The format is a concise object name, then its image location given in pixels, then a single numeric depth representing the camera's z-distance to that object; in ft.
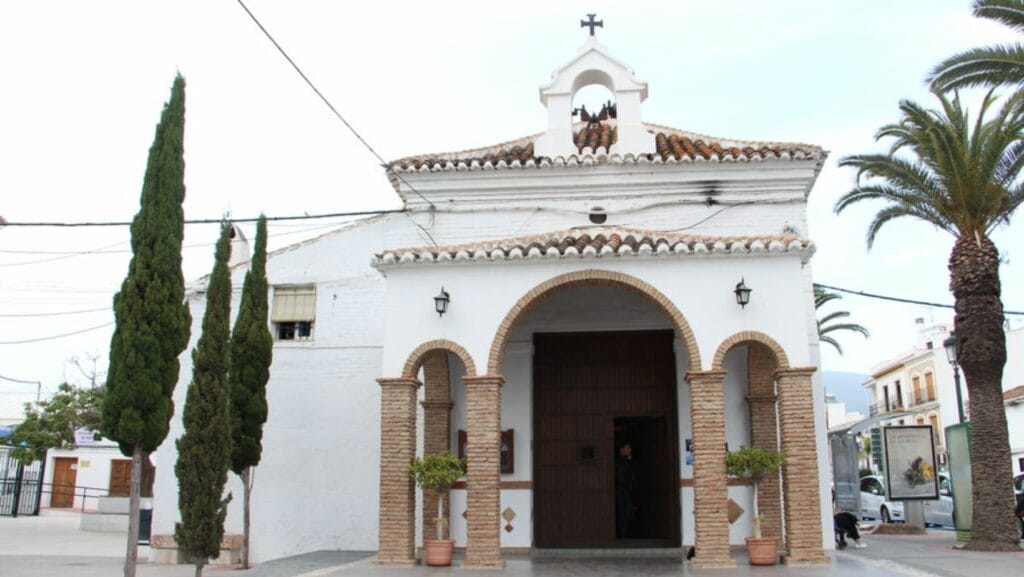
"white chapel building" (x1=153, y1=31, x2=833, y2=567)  36.81
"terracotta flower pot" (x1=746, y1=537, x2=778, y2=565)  34.94
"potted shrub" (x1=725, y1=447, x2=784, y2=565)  34.99
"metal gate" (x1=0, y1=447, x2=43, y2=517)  84.23
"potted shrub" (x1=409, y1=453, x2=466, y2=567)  36.14
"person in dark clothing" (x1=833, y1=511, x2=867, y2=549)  45.09
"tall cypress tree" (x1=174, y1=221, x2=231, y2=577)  31.63
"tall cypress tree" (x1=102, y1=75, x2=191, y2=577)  28.32
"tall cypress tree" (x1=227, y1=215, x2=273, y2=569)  39.55
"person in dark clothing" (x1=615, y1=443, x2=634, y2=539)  45.06
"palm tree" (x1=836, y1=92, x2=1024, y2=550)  44.60
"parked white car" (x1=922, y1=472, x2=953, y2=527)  68.18
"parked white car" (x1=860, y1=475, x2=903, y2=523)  74.10
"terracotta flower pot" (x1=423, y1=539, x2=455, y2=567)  36.09
